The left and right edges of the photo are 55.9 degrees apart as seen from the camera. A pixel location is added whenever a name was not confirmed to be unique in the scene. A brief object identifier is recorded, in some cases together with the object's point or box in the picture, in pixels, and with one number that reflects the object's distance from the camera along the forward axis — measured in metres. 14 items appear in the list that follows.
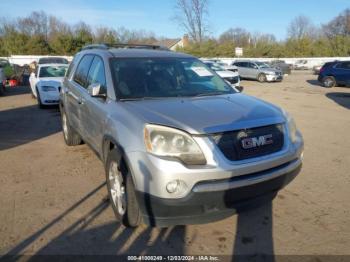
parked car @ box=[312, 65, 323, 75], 35.98
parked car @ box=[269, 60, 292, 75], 36.05
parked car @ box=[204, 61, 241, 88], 17.62
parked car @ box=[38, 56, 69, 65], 23.64
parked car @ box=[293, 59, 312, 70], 49.75
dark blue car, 20.58
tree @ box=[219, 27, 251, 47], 76.79
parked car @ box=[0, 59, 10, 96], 16.39
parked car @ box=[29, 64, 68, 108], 11.42
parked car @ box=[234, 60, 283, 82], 25.28
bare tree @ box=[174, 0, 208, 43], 55.72
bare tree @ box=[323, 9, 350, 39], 73.75
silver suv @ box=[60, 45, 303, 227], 2.80
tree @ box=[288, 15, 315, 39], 84.06
